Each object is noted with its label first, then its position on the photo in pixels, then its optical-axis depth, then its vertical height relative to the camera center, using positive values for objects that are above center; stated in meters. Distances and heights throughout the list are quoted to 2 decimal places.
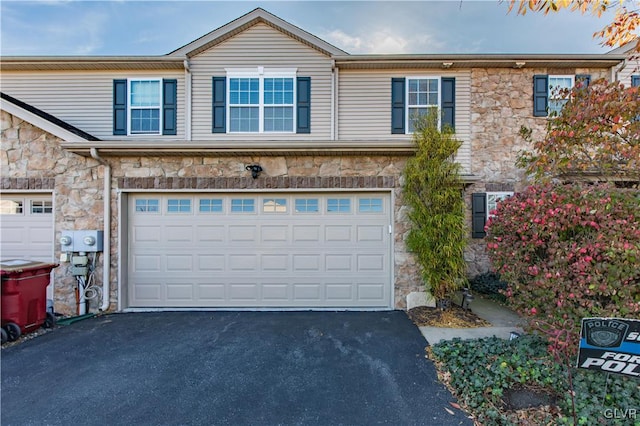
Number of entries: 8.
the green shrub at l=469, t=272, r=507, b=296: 6.31 -1.67
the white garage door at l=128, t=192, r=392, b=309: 5.51 -0.80
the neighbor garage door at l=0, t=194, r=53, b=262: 5.44 -0.39
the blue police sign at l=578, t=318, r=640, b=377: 2.26 -1.11
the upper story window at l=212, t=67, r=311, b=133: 6.78 +2.64
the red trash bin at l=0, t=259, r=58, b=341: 4.14 -1.37
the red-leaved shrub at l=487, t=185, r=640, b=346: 2.64 -0.43
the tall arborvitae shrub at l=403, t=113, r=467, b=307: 4.78 -0.01
